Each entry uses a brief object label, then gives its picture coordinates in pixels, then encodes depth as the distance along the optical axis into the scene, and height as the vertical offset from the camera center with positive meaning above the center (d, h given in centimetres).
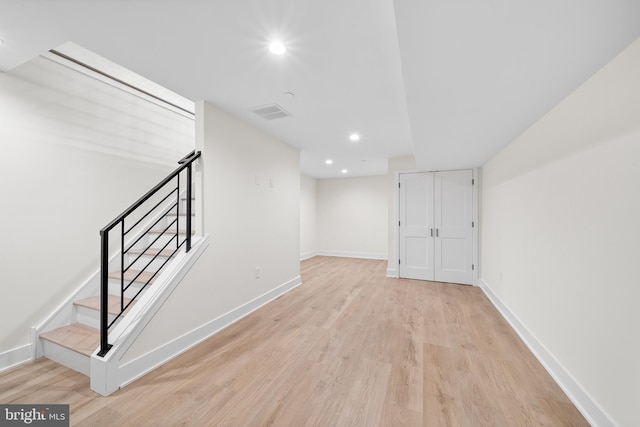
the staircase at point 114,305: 166 -80
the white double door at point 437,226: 433 -23
